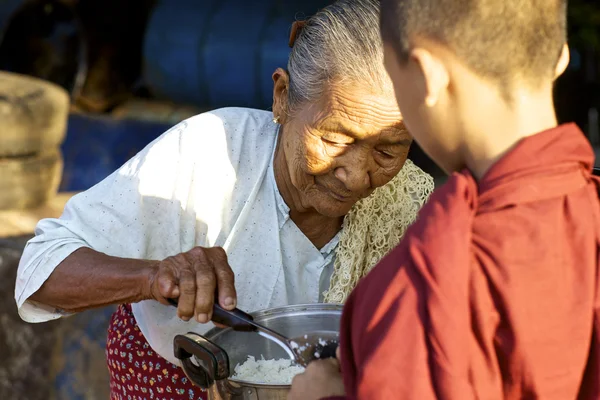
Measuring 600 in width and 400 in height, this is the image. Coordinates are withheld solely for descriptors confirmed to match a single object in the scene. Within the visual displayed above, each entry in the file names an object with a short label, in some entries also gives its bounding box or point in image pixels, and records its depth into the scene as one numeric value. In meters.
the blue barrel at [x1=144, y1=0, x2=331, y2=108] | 4.64
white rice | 1.66
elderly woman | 1.83
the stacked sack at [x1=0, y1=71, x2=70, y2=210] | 3.62
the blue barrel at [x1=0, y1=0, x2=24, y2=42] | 4.96
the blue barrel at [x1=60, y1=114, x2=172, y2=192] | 4.84
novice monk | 1.10
